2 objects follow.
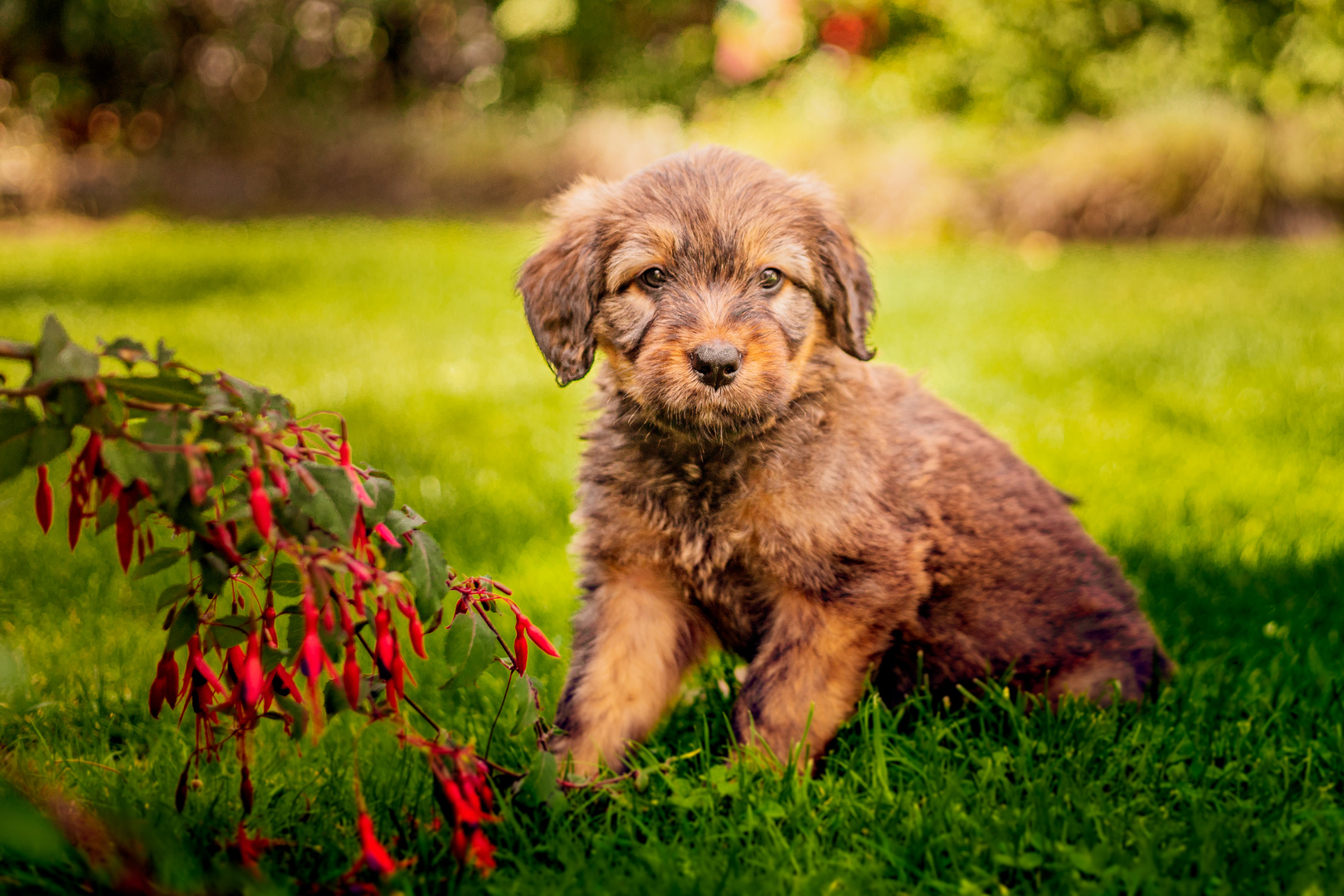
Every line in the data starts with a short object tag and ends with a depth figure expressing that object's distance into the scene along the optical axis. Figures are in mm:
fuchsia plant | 1199
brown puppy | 1386
